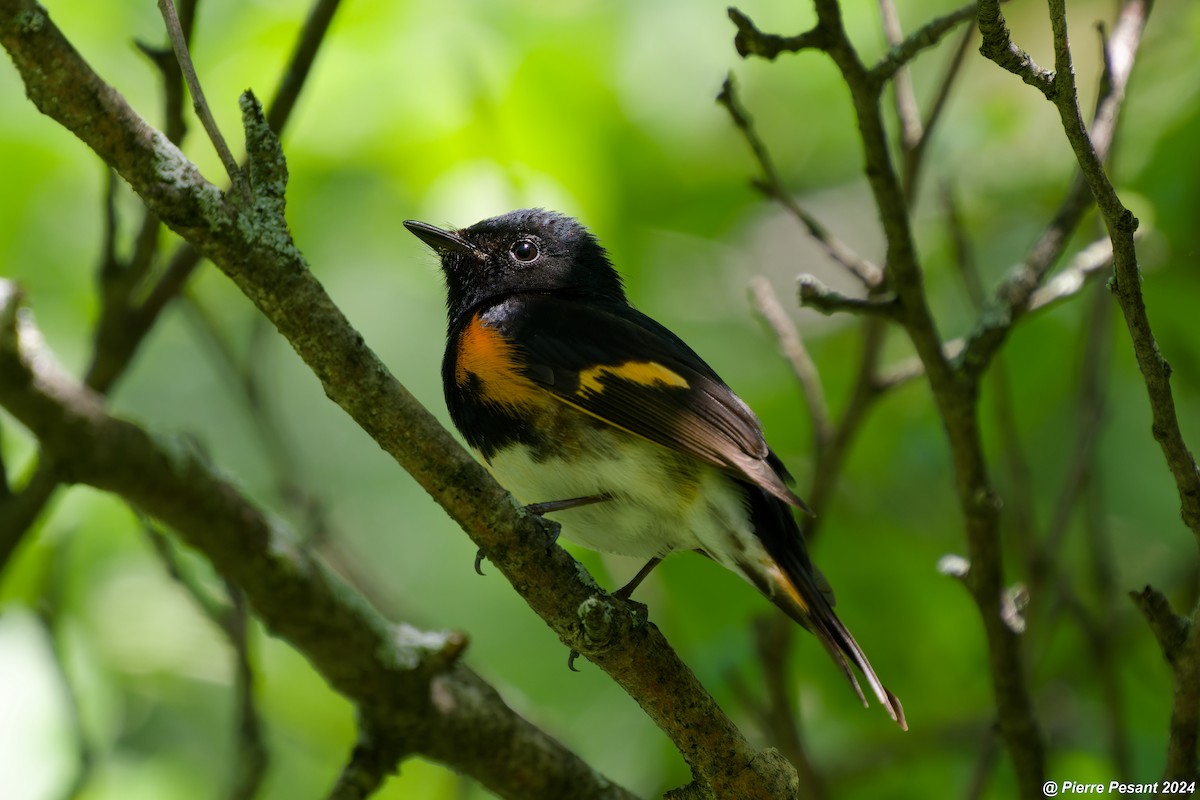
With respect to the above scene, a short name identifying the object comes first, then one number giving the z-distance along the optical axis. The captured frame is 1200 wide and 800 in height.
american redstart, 5.33
